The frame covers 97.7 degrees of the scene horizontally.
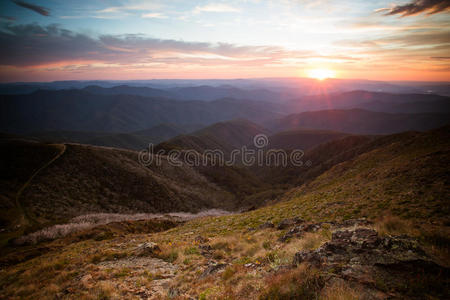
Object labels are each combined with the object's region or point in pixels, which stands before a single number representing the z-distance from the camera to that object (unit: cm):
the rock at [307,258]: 674
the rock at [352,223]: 1147
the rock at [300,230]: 1134
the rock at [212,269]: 852
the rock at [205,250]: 1138
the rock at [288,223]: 1478
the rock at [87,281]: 848
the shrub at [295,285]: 530
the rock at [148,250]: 1215
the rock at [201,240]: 1392
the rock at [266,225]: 1611
